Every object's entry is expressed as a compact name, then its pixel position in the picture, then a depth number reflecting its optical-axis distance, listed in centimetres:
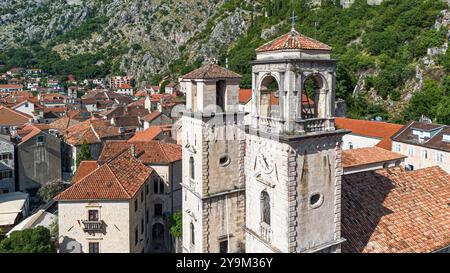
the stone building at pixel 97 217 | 2770
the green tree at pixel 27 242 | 2547
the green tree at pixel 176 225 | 2997
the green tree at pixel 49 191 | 4506
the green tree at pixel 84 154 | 4609
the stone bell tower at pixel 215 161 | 2347
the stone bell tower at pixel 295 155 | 1484
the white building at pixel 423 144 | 3828
